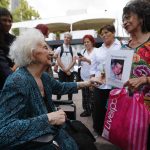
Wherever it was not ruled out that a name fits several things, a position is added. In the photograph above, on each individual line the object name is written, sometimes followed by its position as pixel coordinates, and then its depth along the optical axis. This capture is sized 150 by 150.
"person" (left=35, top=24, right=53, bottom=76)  2.30
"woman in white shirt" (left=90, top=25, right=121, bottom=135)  2.17
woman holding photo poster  1.22
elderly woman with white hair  1.09
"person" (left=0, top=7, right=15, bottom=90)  1.52
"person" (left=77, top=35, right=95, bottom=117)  3.03
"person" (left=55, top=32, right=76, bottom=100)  3.46
